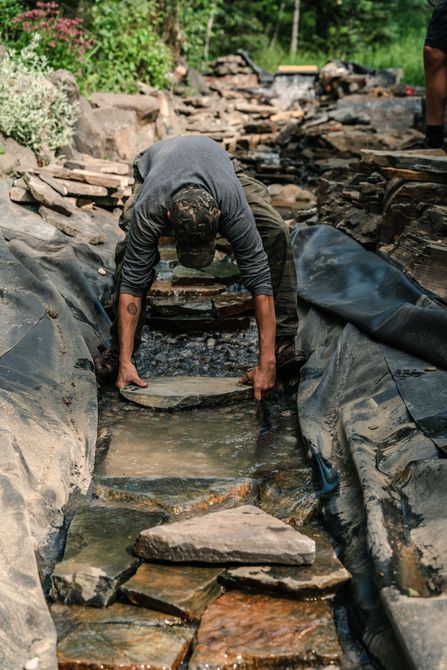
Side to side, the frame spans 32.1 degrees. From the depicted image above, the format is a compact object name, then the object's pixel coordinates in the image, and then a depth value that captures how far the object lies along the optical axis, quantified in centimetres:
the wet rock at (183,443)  341
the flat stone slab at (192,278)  630
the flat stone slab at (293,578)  244
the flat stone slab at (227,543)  251
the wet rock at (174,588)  237
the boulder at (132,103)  1123
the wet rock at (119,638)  215
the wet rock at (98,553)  245
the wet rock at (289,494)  300
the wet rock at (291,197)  1024
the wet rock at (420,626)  195
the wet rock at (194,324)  564
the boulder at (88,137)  945
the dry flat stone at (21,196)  683
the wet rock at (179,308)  573
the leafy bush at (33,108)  811
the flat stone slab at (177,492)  302
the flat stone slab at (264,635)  220
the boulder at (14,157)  741
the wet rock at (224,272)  646
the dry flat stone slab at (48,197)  672
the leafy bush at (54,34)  1077
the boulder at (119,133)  997
